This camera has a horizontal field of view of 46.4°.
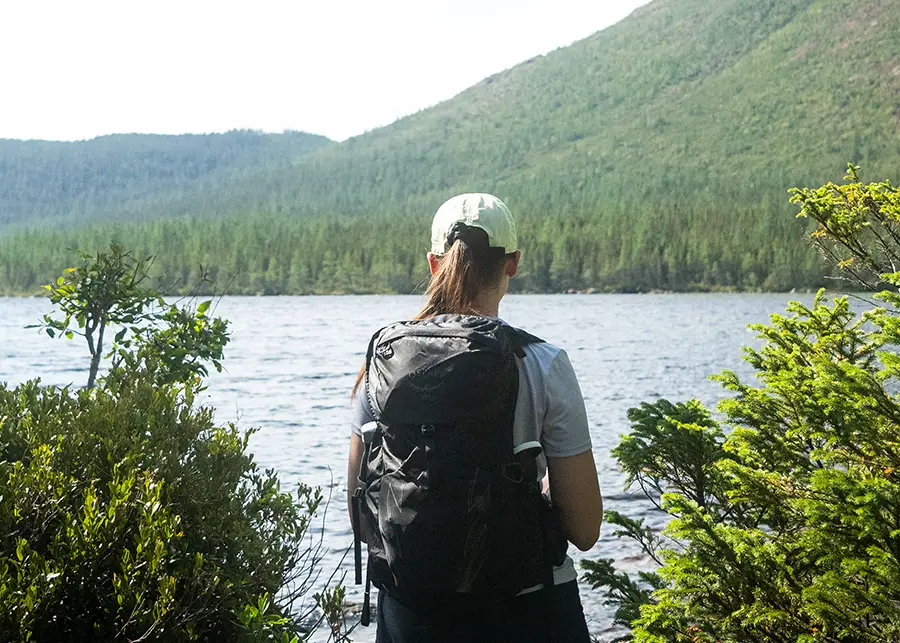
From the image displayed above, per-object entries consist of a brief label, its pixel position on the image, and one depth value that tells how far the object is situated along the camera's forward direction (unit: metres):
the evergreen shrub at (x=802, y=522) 3.55
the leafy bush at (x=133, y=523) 2.90
